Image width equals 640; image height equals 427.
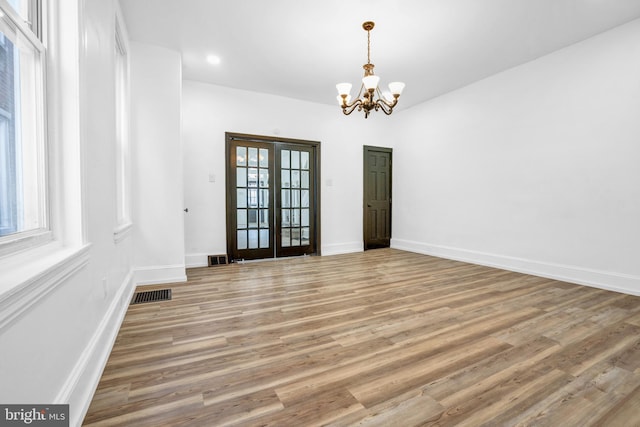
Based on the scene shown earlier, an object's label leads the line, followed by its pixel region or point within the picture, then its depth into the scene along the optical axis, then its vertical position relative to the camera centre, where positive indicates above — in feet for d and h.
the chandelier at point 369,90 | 9.83 +4.15
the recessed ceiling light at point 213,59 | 12.65 +6.60
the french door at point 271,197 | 16.14 +0.36
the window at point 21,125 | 3.70 +1.14
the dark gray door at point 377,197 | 20.27 +0.44
